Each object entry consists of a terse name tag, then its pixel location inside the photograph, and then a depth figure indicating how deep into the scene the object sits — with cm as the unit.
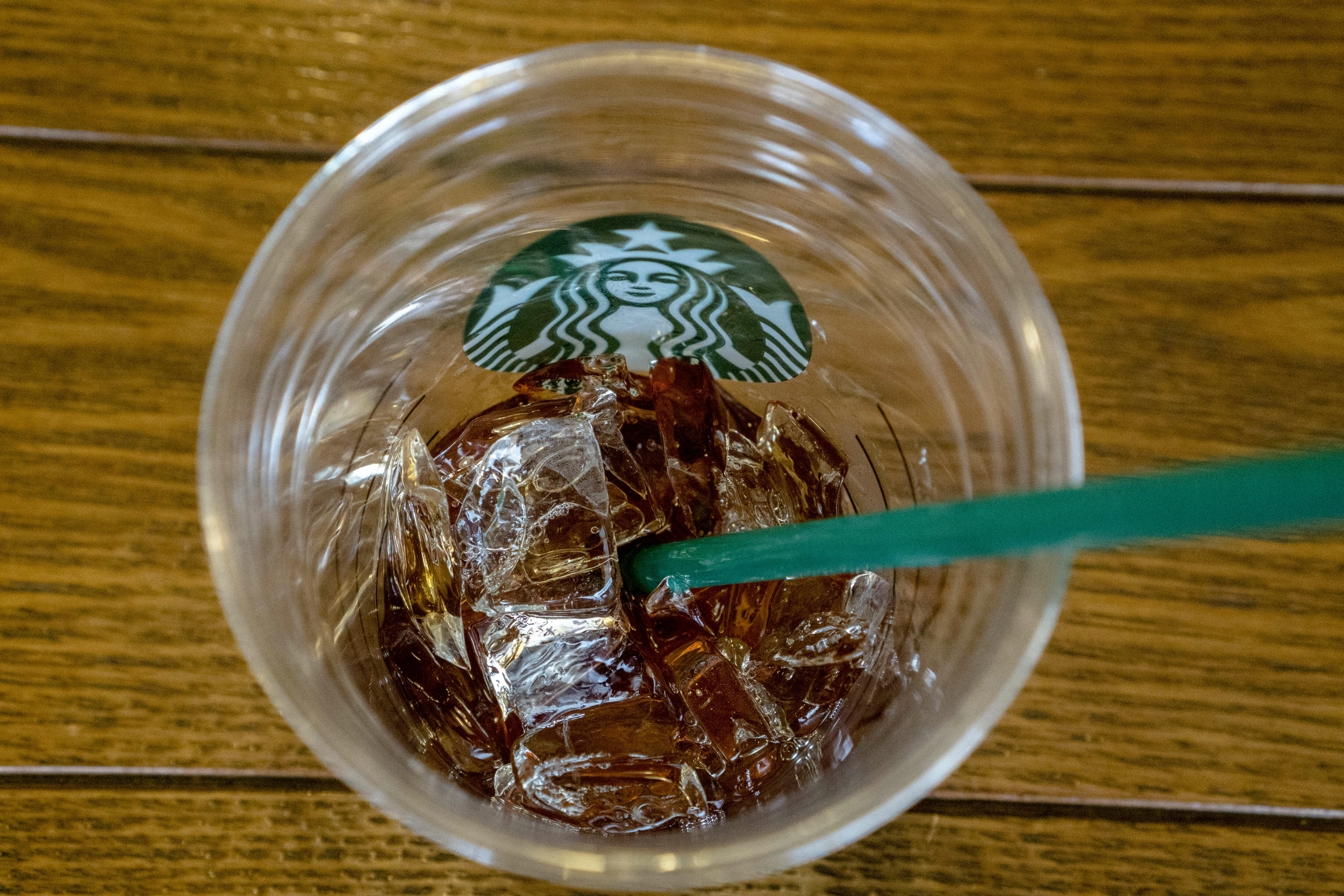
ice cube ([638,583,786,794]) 27
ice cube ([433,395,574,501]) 29
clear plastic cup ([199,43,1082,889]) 24
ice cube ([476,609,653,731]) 28
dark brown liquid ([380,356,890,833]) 27
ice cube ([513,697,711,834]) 27
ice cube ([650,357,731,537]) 29
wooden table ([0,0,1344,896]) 31
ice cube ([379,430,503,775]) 27
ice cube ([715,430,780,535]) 29
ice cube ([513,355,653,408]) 29
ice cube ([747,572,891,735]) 28
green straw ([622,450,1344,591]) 22
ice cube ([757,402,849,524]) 28
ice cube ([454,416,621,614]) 28
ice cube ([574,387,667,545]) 29
